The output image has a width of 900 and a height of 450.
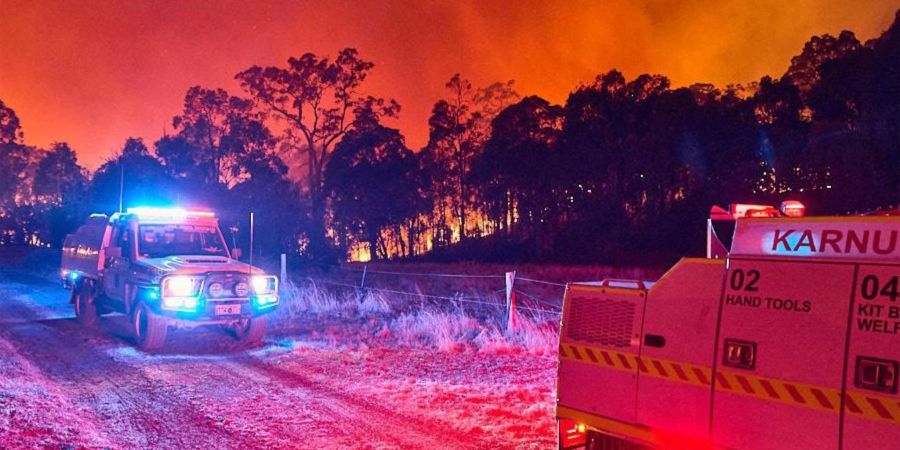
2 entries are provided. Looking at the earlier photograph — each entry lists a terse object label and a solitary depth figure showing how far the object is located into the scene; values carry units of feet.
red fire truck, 11.68
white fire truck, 38.24
